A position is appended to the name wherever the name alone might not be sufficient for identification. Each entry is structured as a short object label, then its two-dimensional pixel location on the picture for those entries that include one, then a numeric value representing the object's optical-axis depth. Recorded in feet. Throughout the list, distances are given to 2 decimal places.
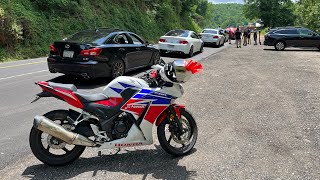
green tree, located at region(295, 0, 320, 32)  91.50
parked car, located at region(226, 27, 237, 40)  126.67
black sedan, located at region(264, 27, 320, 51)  71.10
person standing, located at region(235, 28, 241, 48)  80.43
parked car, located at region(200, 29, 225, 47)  82.64
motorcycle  12.90
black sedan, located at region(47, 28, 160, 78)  28.22
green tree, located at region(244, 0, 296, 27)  214.48
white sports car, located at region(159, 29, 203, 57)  54.03
